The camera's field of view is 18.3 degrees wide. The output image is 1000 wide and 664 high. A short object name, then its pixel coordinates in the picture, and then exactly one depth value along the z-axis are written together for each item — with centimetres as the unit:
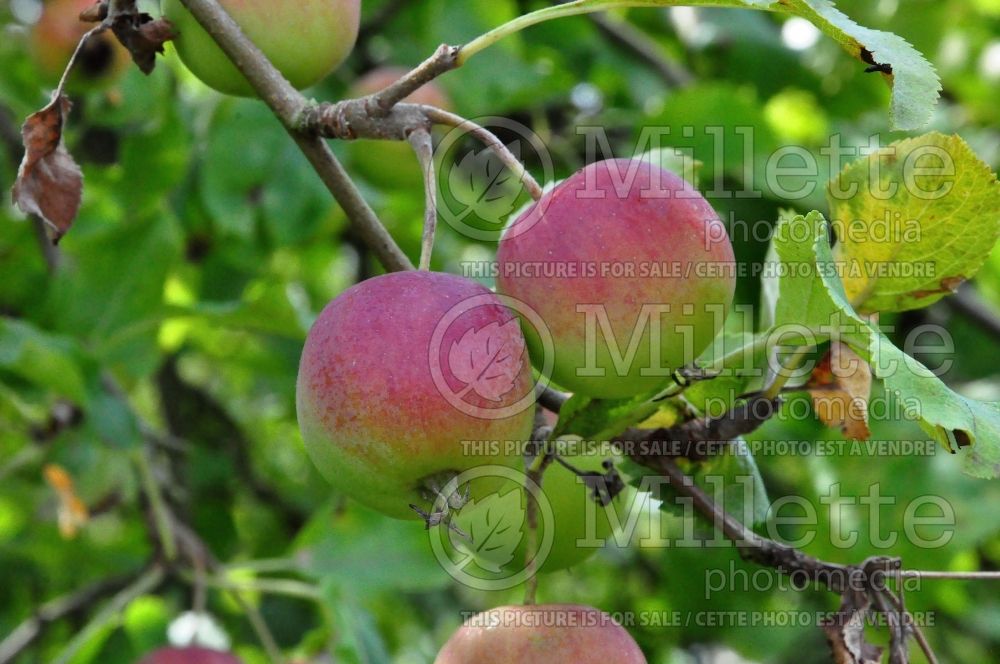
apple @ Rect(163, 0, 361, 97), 66
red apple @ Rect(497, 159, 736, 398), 62
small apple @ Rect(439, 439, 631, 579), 67
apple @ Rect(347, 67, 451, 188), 107
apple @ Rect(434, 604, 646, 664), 63
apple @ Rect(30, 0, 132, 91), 89
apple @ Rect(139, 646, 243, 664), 83
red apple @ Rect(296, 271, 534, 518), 61
